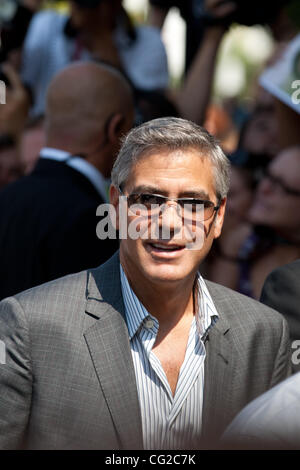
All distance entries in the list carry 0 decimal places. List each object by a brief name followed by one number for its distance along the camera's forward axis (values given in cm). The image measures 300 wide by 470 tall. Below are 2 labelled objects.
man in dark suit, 700
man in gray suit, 464
